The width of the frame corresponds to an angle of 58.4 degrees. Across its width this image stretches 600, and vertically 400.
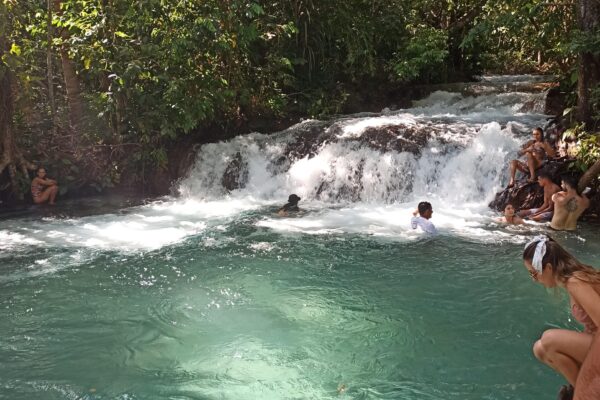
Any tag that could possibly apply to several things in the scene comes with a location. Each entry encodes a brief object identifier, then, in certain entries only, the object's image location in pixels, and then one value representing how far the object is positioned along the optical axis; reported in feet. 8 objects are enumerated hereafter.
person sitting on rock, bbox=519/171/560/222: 26.96
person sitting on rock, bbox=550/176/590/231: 25.36
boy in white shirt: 24.47
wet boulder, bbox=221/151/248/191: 38.73
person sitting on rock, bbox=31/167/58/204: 35.68
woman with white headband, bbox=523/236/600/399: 7.98
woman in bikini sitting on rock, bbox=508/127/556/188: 28.81
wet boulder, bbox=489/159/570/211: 28.53
